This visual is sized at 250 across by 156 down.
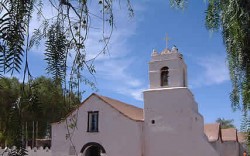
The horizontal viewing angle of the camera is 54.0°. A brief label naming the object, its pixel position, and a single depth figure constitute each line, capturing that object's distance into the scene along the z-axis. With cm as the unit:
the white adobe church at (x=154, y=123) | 1587
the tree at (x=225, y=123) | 4292
